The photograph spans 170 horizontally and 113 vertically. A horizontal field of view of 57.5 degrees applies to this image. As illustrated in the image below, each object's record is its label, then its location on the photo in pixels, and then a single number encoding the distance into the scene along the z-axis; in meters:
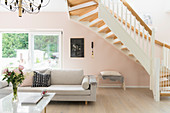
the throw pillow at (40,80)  3.90
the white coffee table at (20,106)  2.20
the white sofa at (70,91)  3.62
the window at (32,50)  5.89
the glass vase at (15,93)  2.41
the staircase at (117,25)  3.91
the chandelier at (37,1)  4.35
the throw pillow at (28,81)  3.89
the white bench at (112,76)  5.07
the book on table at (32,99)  2.47
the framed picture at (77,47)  5.68
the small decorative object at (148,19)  5.61
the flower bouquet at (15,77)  2.35
